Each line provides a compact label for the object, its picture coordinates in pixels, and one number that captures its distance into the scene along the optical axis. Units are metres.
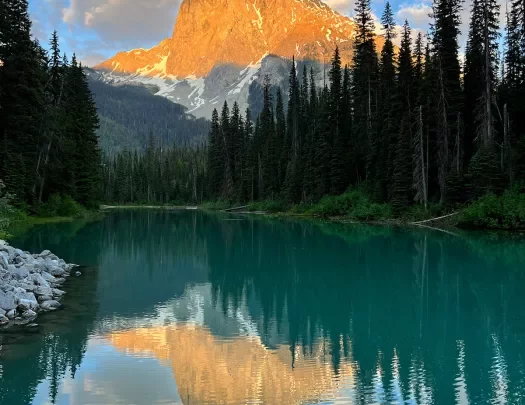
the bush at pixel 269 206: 74.06
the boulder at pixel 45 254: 21.68
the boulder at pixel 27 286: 15.67
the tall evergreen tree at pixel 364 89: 59.62
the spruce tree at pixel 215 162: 109.38
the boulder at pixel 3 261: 15.95
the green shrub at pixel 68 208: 50.03
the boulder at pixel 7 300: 13.73
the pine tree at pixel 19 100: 40.78
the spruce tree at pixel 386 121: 52.50
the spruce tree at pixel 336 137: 62.38
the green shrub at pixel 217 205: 99.10
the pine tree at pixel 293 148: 72.94
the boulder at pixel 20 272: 16.12
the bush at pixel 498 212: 37.28
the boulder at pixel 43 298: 15.53
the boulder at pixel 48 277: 17.95
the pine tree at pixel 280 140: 82.88
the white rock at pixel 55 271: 19.52
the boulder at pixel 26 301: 14.16
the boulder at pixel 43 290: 15.88
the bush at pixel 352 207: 50.78
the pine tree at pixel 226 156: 104.18
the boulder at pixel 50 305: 15.00
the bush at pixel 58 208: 46.56
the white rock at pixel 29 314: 13.91
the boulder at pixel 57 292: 16.63
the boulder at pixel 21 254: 18.95
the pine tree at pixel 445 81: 47.12
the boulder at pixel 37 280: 16.70
